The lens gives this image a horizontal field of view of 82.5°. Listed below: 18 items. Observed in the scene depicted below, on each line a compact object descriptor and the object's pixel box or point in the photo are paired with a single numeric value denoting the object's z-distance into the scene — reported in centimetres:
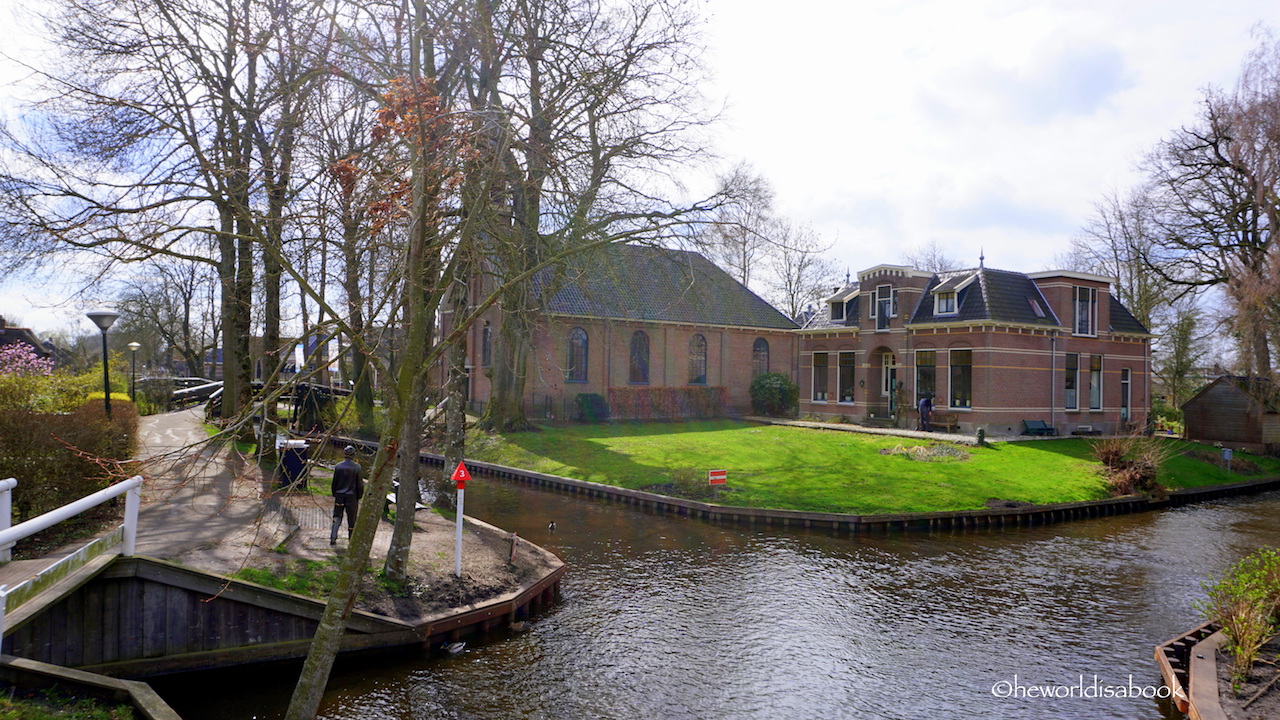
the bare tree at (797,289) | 4956
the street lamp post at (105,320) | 1460
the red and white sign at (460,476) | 1040
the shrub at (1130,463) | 1977
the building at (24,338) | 3381
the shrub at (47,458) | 876
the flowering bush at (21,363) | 1570
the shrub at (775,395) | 3506
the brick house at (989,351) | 2598
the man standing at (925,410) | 2656
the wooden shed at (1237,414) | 2723
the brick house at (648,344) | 3020
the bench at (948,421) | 2641
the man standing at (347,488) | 1016
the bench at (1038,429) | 2622
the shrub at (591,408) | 3052
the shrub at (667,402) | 3145
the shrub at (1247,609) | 723
